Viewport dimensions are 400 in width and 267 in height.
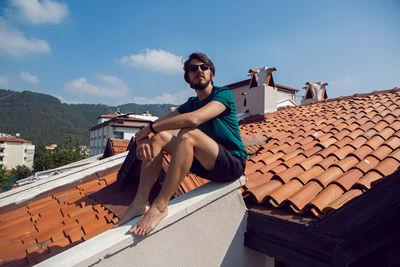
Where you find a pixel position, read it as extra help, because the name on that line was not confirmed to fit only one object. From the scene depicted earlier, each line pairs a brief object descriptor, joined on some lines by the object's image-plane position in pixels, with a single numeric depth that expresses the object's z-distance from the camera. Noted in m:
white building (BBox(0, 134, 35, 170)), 65.81
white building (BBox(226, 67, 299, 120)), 7.84
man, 1.84
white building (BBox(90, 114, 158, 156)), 42.46
